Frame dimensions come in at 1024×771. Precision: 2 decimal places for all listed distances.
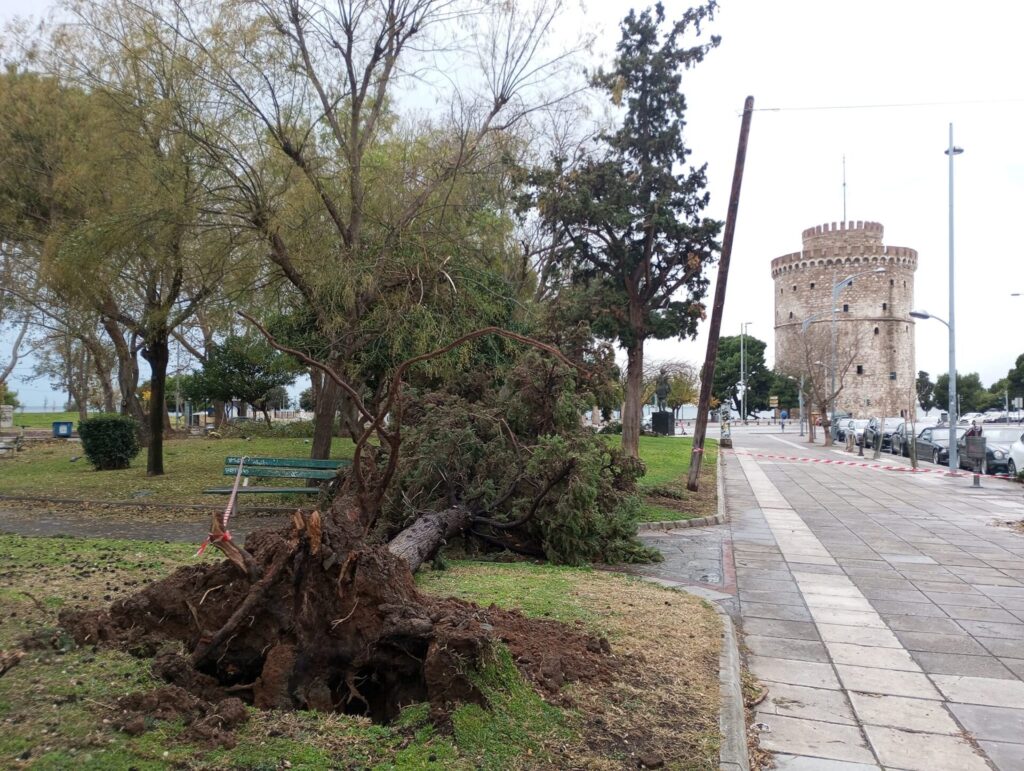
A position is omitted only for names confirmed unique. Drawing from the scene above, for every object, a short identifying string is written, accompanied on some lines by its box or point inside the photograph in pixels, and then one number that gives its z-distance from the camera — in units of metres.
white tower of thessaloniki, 74.12
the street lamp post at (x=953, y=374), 23.86
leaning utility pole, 17.06
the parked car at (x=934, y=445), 30.45
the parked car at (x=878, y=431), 39.31
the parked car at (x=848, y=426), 46.09
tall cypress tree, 20.52
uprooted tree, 3.95
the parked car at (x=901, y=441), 34.03
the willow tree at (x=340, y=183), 12.30
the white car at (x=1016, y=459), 22.94
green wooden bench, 11.94
